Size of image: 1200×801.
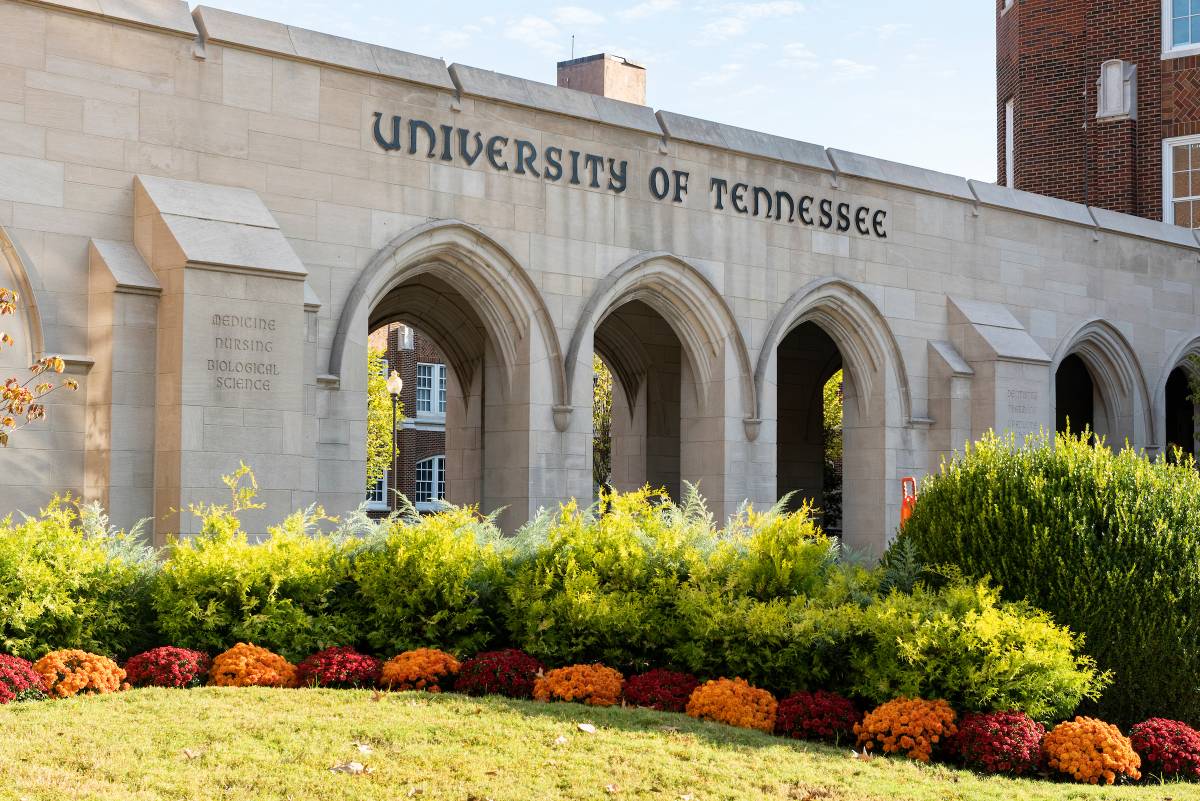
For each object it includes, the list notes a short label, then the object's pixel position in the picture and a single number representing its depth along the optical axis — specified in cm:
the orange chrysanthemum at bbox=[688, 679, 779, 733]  945
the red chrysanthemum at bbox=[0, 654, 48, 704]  911
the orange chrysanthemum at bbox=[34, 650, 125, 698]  934
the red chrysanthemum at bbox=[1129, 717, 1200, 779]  942
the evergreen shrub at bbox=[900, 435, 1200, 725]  1009
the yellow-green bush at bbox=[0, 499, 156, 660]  987
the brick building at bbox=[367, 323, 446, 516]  5025
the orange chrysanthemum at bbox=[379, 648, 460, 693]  999
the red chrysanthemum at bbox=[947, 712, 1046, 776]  888
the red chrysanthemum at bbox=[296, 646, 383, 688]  999
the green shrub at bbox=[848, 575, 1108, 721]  928
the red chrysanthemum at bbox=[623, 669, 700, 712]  971
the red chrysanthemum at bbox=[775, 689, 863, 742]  938
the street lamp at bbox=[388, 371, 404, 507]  3041
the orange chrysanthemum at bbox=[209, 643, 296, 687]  986
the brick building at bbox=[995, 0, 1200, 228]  3073
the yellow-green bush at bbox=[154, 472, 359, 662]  1046
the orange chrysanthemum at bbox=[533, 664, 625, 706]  972
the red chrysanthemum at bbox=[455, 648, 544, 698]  988
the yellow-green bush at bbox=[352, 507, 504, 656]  1077
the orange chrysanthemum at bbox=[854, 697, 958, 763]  902
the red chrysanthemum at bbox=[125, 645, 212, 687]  977
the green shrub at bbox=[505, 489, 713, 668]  1040
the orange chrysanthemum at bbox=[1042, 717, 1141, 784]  901
